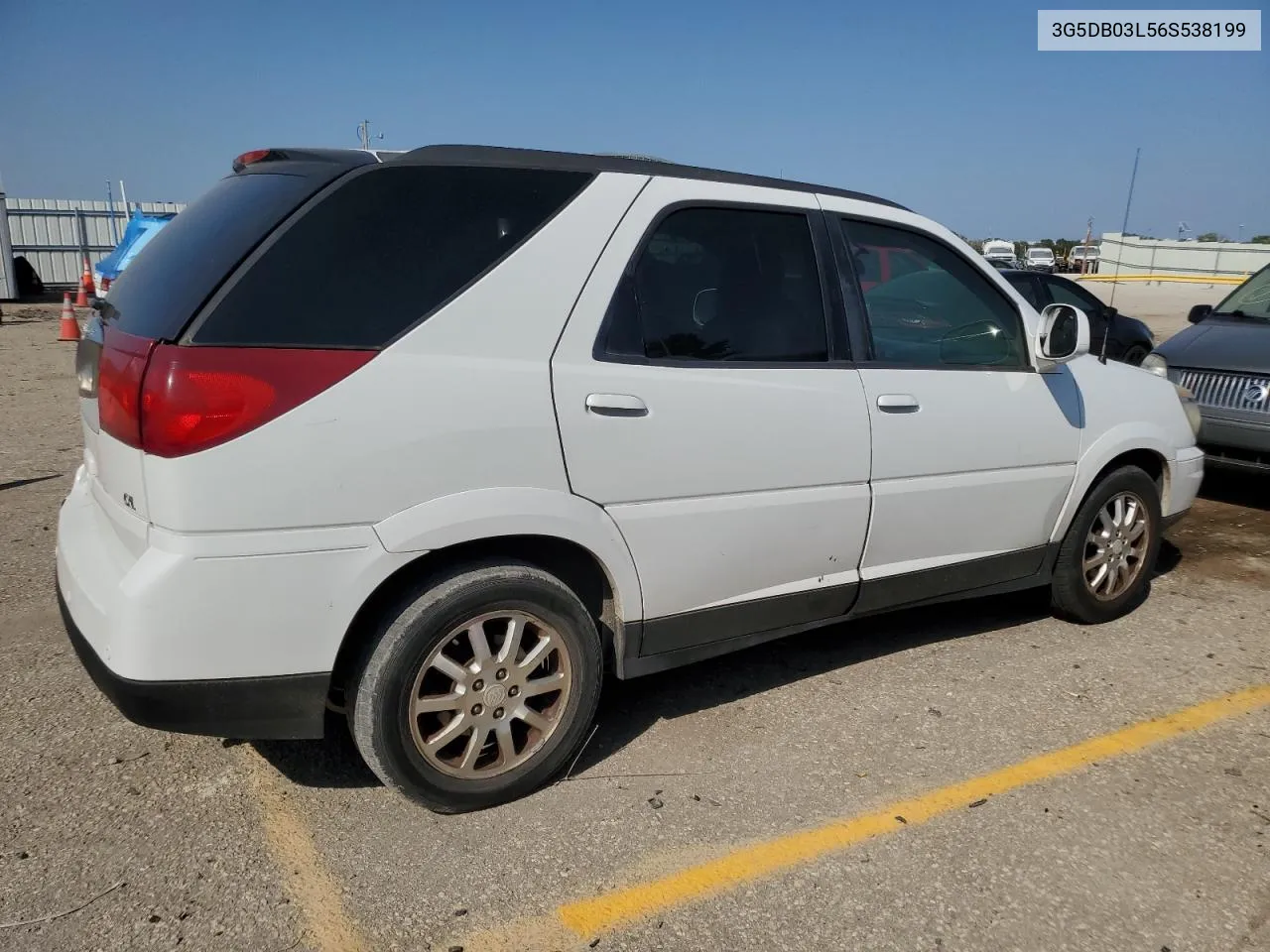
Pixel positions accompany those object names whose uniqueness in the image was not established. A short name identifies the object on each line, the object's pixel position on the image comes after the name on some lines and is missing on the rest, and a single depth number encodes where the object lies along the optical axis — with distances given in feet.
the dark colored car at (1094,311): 38.09
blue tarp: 56.54
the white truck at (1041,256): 147.02
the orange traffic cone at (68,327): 47.50
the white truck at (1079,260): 150.12
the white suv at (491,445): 8.00
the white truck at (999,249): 148.77
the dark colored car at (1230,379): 20.63
